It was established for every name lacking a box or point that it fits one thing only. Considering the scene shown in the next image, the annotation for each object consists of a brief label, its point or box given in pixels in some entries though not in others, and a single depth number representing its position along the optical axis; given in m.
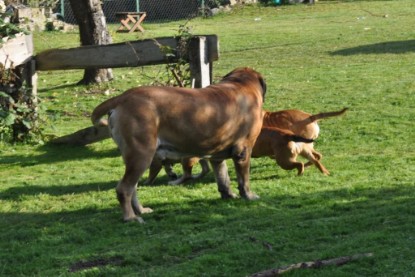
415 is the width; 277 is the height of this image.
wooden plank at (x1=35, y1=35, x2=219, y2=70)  12.46
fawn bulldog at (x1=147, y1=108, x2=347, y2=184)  10.89
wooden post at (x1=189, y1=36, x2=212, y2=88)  12.05
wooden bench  33.66
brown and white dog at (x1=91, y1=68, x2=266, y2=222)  8.60
